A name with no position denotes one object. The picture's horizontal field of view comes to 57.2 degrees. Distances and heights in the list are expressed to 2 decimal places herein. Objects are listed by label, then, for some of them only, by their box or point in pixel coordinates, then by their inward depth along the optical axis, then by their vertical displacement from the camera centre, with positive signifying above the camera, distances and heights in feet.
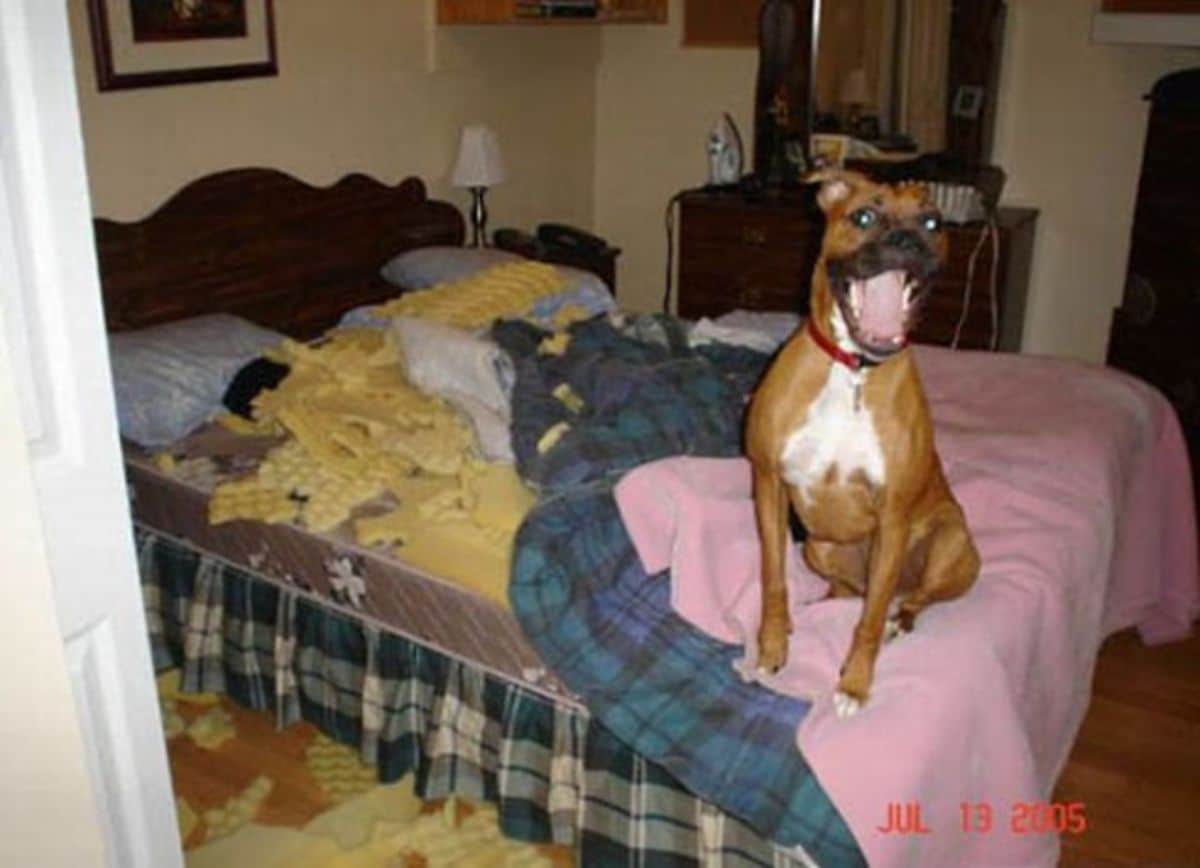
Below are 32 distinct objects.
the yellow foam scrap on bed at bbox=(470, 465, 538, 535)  6.33 -2.40
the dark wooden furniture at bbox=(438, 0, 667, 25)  11.41 +0.58
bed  5.03 -2.86
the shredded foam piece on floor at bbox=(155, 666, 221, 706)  7.99 -4.32
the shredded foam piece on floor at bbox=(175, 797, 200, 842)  6.72 -4.41
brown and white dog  4.35 -1.55
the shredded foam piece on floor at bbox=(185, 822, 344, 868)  6.40 -4.38
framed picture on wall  8.69 +0.24
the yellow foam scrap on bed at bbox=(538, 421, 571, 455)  6.56 -2.09
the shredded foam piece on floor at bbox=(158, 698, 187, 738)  7.68 -4.37
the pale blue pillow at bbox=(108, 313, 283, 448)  7.83 -2.11
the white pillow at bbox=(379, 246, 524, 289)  10.71 -1.81
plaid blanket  4.92 -2.66
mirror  12.19 +0.00
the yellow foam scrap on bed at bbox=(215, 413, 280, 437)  7.99 -2.47
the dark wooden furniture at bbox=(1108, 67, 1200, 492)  10.61 -1.82
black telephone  12.72 -1.86
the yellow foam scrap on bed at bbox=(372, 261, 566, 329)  9.35 -1.87
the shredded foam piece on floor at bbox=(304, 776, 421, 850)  6.62 -4.37
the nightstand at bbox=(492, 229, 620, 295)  12.48 -1.96
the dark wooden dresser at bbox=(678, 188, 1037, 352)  11.75 -2.05
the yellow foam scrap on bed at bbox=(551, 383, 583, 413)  7.28 -2.07
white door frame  2.74 -0.87
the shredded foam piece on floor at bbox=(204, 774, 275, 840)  6.75 -4.41
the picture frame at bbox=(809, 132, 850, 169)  12.98 -0.84
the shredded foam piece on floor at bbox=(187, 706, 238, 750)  7.57 -4.37
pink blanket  4.77 -2.58
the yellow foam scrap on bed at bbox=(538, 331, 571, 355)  8.25 -1.96
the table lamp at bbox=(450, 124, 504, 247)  11.76 -0.92
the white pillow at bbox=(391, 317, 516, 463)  7.38 -2.01
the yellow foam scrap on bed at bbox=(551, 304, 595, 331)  9.23 -2.00
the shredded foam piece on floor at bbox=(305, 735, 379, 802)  7.10 -4.40
